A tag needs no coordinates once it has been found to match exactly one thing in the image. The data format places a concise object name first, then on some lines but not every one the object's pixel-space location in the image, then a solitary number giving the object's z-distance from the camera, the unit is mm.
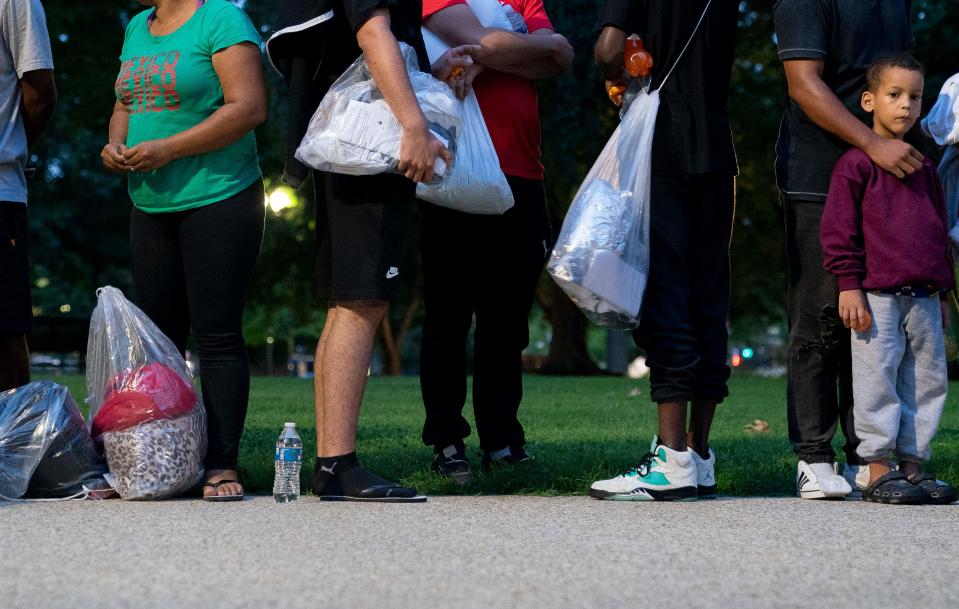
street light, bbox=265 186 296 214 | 41281
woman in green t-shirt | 9805
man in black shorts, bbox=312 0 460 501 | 8992
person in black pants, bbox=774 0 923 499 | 10250
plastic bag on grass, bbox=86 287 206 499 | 9422
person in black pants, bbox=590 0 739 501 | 9812
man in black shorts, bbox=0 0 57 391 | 10242
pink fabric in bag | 9531
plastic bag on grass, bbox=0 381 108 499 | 9469
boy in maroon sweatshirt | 9852
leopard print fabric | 9383
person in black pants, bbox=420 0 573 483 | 10773
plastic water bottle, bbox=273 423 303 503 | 9547
